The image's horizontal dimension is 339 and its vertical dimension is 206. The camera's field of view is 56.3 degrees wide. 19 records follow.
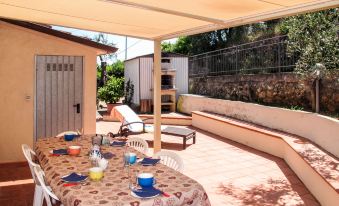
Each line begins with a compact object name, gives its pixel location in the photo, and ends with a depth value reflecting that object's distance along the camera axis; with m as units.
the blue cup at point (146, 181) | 3.06
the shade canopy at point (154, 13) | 4.20
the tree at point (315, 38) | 7.89
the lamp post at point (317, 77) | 8.11
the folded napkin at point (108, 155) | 4.22
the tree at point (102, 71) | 20.36
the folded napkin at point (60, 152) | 4.30
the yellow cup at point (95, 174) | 3.26
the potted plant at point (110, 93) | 16.39
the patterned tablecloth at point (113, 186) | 2.83
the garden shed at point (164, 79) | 16.28
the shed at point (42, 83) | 7.45
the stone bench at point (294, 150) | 5.08
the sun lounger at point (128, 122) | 9.45
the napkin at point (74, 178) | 3.22
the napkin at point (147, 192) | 2.86
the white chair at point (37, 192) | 4.20
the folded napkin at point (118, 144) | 4.93
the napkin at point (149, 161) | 3.90
